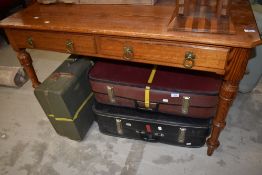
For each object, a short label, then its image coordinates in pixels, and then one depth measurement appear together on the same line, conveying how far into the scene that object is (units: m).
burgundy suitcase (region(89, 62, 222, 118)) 1.23
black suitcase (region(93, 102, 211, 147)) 1.32
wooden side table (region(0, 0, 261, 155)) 0.94
